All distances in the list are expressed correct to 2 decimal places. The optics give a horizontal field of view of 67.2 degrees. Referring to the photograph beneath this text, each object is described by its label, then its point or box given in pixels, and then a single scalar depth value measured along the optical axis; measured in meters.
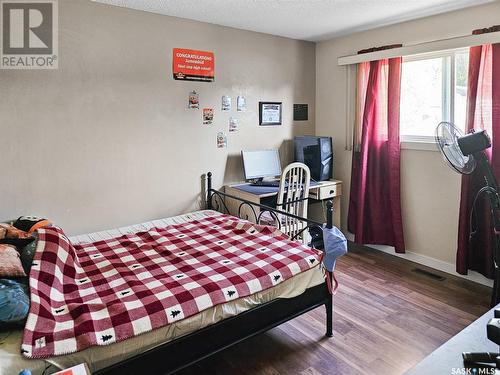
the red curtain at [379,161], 3.64
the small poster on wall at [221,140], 3.73
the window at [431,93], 3.27
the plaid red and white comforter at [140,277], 1.62
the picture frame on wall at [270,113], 4.02
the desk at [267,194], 3.52
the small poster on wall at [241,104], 3.82
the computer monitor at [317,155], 4.04
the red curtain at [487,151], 2.93
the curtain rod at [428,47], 2.88
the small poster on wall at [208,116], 3.60
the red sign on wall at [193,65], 3.38
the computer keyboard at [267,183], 3.79
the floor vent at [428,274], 3.34
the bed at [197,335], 1.52
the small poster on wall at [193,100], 3.49
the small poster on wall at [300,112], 4.34
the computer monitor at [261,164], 3.87
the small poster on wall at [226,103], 3.71
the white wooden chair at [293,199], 3.42
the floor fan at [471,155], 2.57
